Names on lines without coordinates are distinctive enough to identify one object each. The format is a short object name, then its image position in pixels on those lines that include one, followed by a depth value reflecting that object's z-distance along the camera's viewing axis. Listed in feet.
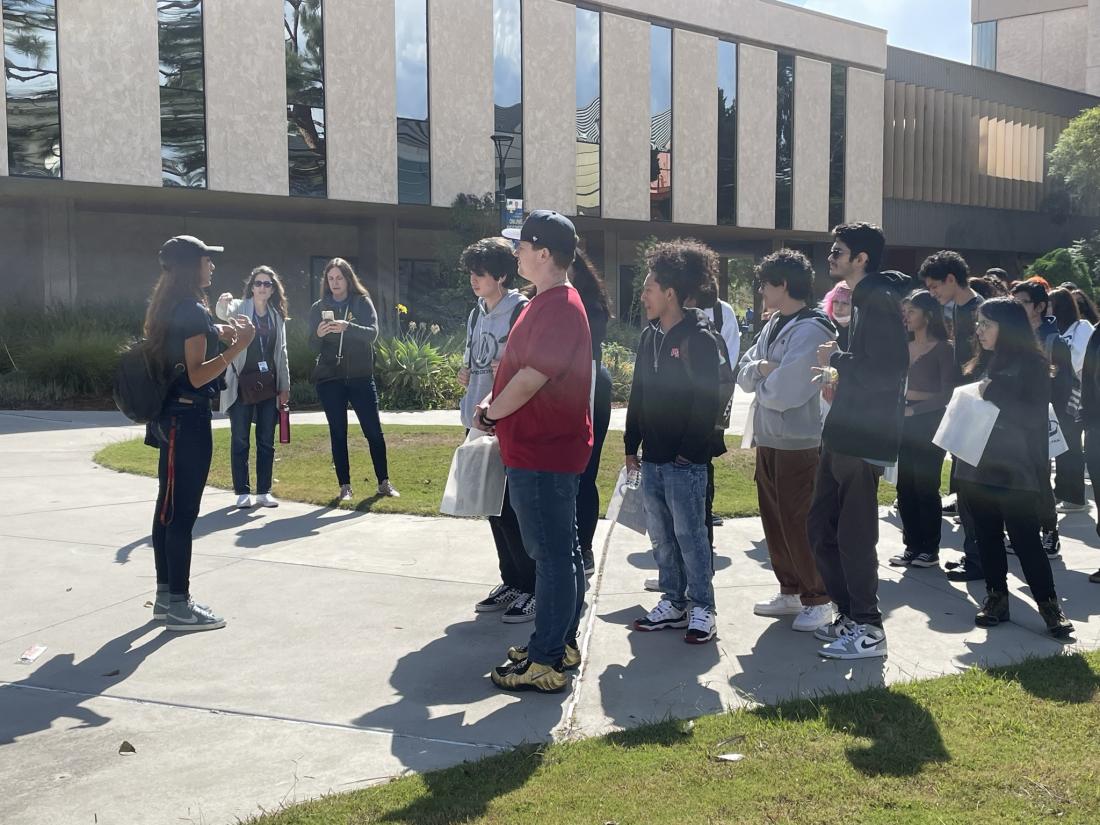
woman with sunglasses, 28.84
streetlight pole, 76.33
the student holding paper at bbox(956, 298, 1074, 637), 18.13
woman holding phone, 29.55
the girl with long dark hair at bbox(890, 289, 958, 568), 22.61
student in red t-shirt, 14.79
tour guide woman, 18.02
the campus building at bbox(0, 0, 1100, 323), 72.95
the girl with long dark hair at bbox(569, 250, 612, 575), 20.88
